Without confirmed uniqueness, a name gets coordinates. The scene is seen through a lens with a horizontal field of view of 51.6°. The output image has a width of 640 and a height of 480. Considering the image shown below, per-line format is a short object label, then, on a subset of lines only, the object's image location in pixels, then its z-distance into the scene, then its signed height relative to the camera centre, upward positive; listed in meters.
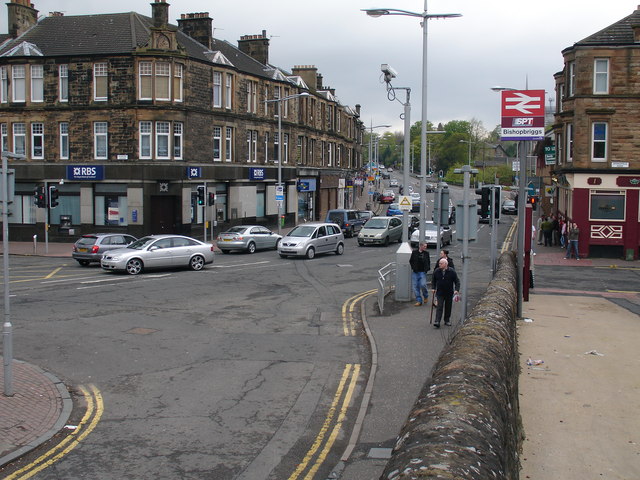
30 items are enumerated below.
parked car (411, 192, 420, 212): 66.81 -0.27
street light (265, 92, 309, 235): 42.41 +0.97
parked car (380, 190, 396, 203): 90.38 +0.44
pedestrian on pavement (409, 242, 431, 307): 18.19 -1.92
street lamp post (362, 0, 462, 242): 20.20 +5.21
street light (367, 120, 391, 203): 88.78 +6.21
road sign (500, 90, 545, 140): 14.60 +1.92
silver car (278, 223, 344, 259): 31.80 -1.99
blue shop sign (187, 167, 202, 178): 39.06 +1.67
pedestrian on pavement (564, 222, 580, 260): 33.25 -1.85
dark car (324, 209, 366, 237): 46.03 -1.34
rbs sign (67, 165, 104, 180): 38.09 +1.59
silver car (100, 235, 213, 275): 24.98 -2.15
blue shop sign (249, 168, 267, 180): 46.59 +1.93
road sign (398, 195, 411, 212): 22.11 -0.09
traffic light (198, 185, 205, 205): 36.78 +0.32
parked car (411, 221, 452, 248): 37.19 -2.00
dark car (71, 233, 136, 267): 27.78 -1.99
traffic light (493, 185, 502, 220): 16.81 +0.02
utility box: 18.83 -2.12
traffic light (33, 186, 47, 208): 33.38 +0.07
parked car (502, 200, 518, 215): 69.88 -0.56
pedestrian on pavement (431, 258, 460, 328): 15.33 -2.02
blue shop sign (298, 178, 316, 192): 55.47 +1.40
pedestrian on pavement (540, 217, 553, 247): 40.19 -1.82
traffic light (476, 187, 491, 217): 16.38 +0.02
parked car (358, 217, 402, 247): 39.12 -1.82
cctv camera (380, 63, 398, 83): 21.00 +4.13
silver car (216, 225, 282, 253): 34.72 -2.05
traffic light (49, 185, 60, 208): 33.47 +0.27
